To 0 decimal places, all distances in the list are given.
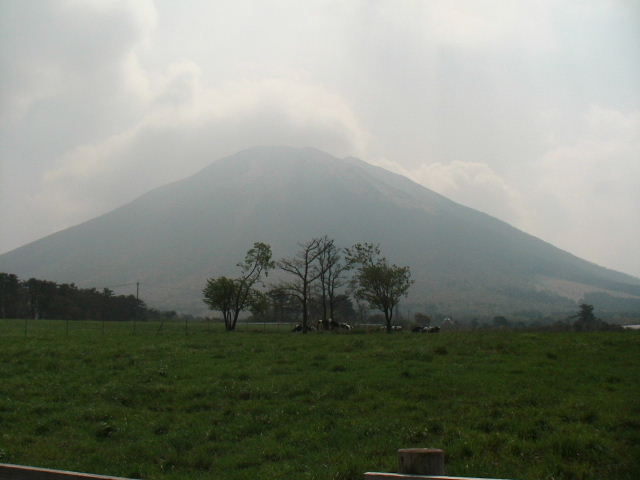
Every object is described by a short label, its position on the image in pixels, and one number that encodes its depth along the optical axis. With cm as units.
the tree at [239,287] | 6688
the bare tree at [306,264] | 6406
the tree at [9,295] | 10106
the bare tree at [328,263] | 6888
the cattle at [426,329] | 5682
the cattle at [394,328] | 6047
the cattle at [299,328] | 6328
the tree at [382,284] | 6156
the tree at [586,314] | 7406
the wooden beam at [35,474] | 629
